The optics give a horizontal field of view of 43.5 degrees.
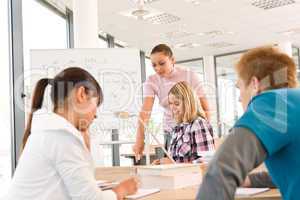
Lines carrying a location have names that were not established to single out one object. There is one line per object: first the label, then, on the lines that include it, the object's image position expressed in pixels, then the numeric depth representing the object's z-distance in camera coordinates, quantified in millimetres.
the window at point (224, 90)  5332
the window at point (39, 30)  3803
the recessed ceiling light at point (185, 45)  7508
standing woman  3148
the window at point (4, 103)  3438
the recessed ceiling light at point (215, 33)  6621
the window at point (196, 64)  8897
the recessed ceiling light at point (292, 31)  6668
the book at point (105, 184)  1732
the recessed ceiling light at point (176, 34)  6553
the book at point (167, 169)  1646
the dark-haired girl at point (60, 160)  1368
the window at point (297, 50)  8161
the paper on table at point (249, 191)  1384
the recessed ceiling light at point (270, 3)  5234
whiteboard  3562
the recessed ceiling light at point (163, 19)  5621
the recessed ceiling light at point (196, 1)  4973
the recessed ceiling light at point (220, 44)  7507
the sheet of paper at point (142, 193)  1503
